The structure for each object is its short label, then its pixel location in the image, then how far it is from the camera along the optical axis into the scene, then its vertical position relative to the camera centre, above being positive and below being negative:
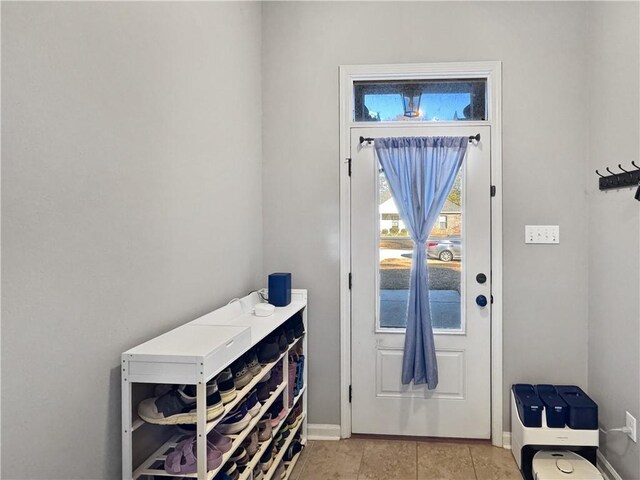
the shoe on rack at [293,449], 2.39 -1.23
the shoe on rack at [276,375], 2.13 -0.70
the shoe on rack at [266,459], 1.98 -1.04
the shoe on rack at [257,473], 1.93 -1.07
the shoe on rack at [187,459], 1.40 -0.74
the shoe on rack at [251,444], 1.79 -0.87
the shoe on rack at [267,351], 1.92 -0.52
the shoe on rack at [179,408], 1.38 -0.56
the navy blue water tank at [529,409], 2.35 -0.95
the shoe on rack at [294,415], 2.45 -1.05
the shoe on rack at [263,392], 1.95 -0.71
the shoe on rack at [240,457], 1.69 -0.87
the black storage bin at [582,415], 2.30 -0.96
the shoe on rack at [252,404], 1.76 -0.69
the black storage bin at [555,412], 2.34 -0.96
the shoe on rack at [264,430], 1.93 -0.88
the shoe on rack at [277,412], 2.09 -0.88
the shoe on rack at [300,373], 2.53 -0.81
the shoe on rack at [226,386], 1.51 -0.53
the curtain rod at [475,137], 2.70 +0.63
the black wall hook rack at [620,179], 2.04 +0.29
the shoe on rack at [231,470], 1.60 -0.88
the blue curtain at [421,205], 2.70 +0.20
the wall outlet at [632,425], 2.10 -0.93
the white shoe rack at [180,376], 1.34 -0.44
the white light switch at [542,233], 2.65 +0.02
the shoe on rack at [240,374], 1.66 -0.54
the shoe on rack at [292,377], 2.34 -0.78
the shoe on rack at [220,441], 1.52 -0.73
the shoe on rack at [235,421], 1.62 -0.71
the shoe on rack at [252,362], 1.78 -0.53
